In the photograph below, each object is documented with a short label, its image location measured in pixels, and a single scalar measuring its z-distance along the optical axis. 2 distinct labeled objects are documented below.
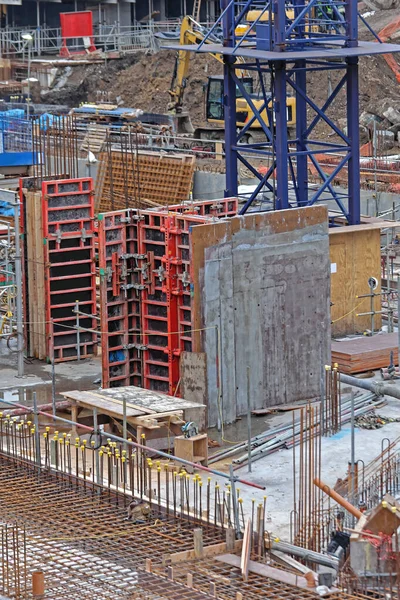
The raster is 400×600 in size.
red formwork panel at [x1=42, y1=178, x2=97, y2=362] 29.70
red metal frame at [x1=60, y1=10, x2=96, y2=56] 79.62
